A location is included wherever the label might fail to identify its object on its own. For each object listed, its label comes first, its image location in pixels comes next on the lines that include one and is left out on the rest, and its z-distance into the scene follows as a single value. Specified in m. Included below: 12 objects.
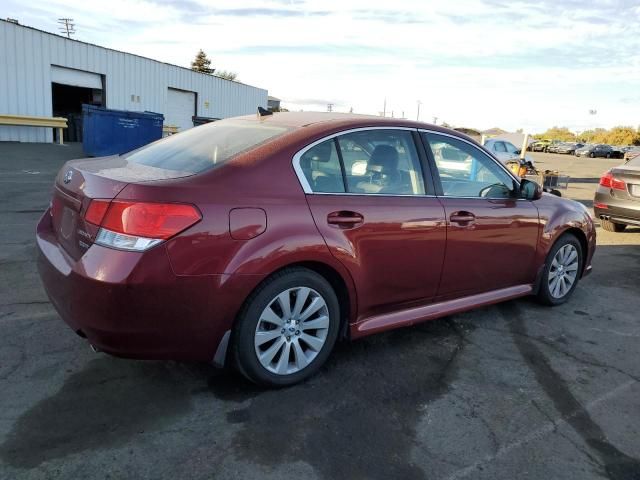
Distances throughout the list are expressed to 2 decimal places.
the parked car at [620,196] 8.04
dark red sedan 2.60
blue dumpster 15.53
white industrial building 18.97
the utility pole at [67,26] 68.31
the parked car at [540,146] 61.28
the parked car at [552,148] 59.56
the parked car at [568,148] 57.28
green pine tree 77.69
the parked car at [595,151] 53.81
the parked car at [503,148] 17.92
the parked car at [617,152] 56.12
